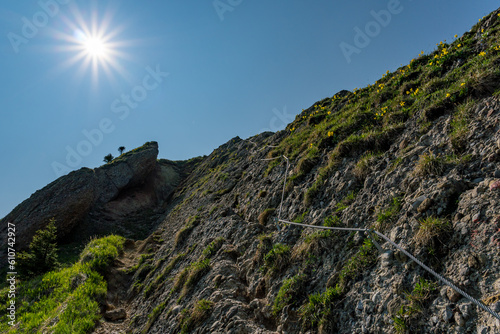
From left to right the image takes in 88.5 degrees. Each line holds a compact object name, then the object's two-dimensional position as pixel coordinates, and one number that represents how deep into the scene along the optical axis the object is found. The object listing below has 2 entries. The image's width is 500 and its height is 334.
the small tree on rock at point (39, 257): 20.09
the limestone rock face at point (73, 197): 31.56
